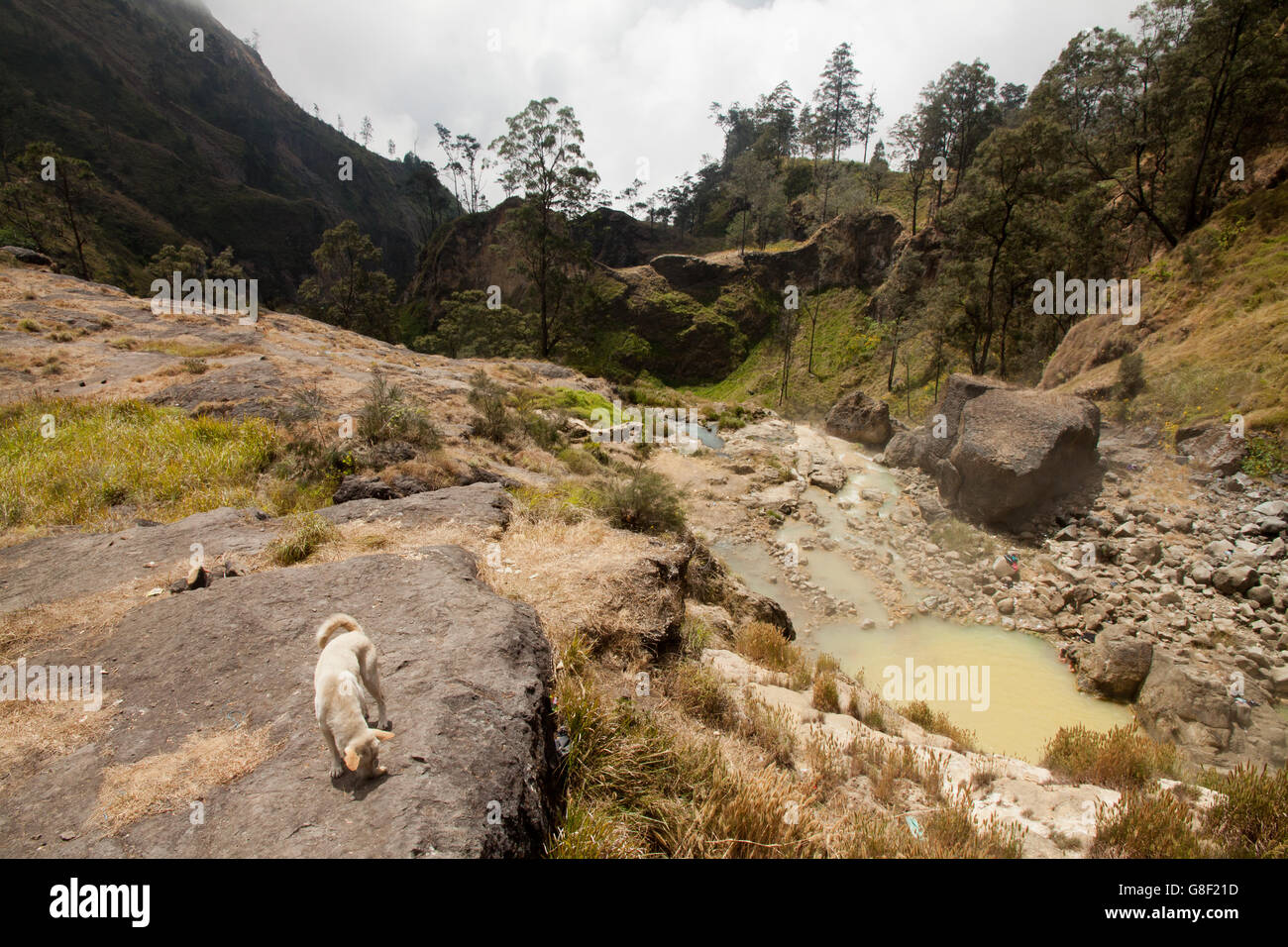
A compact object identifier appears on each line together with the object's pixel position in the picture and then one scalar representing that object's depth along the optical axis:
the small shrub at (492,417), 14.13
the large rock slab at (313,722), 2.66
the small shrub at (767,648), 8.35
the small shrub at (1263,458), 12.23
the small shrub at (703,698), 5.39
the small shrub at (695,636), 7.08
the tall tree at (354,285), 41.88
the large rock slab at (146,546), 5.18
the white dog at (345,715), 2.82
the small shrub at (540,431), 15.52
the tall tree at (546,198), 30.52
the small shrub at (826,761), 5.12
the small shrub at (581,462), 14.27
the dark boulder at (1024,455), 15.27
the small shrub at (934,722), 7.43
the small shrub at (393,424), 10.46
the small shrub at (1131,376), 16.95
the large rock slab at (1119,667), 9.45
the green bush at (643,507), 9.58
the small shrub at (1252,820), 4.27
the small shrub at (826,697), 7.04
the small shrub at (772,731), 5.26
